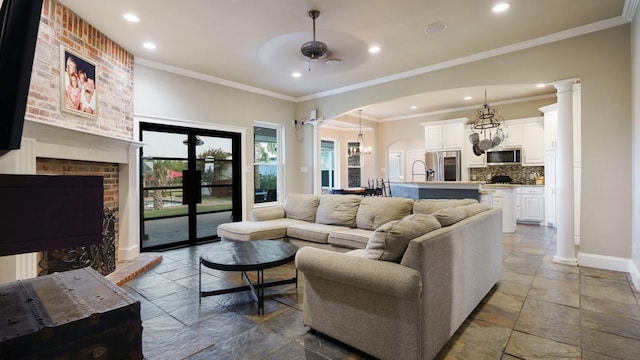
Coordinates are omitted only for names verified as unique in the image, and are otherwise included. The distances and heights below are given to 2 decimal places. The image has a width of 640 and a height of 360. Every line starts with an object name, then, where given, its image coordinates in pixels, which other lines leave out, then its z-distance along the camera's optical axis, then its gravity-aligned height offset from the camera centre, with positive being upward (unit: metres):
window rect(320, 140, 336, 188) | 10.52 +0.42
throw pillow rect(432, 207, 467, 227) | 2.28 -0.29
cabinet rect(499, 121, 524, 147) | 7.10 +1.04
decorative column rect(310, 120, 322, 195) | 6.71 +0.45
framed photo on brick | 3.17 +1.07
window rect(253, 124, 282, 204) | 6.38 +0.37
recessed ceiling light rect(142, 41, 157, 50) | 4.02 +1.81
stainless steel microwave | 7.17 +0.52
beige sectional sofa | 1.73 -0.67
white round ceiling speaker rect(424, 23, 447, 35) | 3.55 +1.79
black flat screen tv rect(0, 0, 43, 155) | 0.70 +0.29
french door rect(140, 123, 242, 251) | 4.82 -0.07
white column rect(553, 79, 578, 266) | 3.85 +0.04
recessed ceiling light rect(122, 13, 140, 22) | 3.32 +1.81
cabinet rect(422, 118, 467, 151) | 7.80 +1.16
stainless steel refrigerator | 7.91 +0.35
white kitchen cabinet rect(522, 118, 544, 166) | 6.89 +0.79
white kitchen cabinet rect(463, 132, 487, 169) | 7.73 +0.53
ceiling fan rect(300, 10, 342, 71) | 3.23 +1.41
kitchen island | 5.23 -0.21
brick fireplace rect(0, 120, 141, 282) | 2.51 +0.17
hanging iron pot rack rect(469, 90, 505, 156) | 5.61 +0.70
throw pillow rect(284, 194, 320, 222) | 4.52 -0.41
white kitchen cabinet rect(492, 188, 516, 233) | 6.04 -0.55
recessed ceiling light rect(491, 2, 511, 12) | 3.12 +1.79
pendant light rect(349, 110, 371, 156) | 9.35 +0.95
